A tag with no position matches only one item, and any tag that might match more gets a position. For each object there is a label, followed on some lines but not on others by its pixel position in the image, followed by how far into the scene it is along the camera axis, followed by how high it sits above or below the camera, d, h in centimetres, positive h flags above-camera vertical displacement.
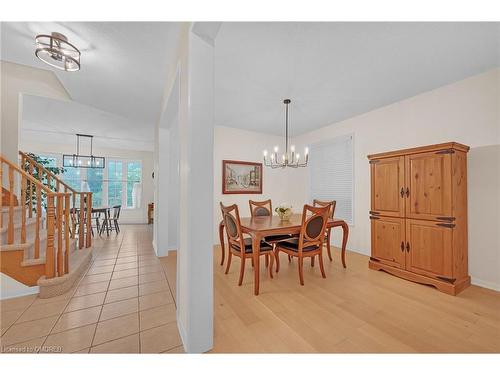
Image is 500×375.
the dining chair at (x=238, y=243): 243 -67
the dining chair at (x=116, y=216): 547 -75
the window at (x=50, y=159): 622 +90
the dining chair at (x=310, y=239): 247 -62
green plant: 429 +49
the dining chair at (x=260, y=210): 370 -39
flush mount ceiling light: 196 +137
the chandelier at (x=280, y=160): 494 +70
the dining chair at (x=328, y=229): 326 -53
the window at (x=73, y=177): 654 +36
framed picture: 447 +27
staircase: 216 -71
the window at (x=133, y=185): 734 +13
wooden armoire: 229 -31
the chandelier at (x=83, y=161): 562 +80
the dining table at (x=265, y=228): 228 -46
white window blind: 401 +34
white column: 136 -3
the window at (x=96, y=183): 684 +18
